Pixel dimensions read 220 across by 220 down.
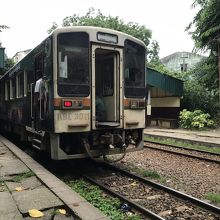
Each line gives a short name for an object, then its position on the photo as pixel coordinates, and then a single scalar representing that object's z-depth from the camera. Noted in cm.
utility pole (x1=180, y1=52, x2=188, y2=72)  2982
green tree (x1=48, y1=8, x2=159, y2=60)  2996
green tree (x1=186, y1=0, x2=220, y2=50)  1283
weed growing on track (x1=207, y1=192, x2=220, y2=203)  415
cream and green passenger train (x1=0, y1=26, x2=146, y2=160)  512
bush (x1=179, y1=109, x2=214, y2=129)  1413
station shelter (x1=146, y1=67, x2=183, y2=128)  1484
